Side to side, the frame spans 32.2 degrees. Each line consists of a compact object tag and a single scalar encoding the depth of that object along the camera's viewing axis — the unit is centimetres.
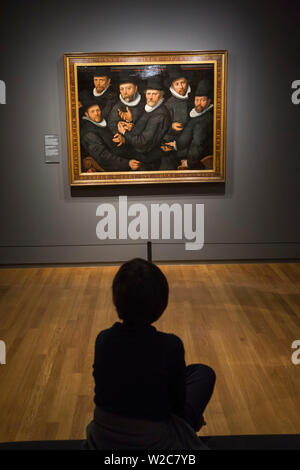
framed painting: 630
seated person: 209
